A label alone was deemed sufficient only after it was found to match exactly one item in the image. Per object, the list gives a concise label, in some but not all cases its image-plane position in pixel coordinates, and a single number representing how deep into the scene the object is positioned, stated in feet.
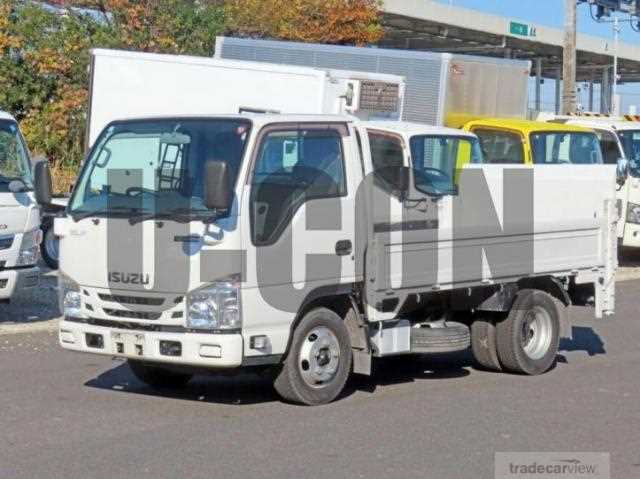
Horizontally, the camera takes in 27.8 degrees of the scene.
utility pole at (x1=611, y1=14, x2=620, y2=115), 121.13
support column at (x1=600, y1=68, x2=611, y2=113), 186.50
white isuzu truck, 30.58
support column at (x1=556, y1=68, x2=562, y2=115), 191.72
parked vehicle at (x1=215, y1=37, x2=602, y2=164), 55.26
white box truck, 42.39
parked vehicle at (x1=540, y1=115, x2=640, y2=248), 70.59
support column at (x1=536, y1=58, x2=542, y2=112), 159.21
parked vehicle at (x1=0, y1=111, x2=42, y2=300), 45.09
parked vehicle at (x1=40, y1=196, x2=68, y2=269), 66.03
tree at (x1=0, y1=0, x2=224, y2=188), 83.05
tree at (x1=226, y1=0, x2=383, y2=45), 95.04
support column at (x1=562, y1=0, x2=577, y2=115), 98.99
